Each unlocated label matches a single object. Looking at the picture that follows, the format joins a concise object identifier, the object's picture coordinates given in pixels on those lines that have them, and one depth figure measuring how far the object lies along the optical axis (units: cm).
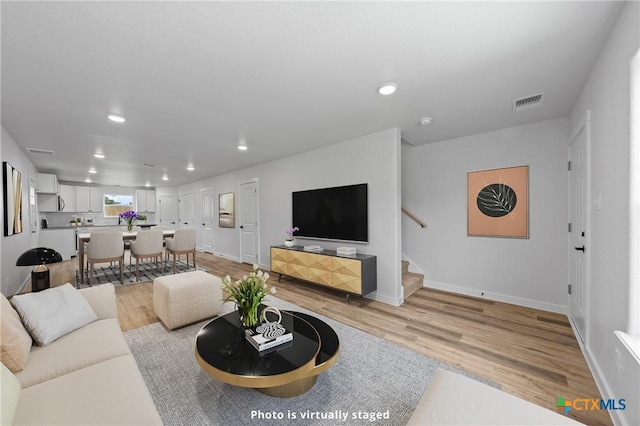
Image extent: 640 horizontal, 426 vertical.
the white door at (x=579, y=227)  224
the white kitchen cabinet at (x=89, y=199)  829
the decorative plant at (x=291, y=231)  464
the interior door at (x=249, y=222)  585
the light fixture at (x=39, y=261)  241
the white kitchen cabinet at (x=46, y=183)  617
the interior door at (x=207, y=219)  767
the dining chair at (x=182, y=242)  524
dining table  457
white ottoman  268
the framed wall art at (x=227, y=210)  666
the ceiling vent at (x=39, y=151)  419
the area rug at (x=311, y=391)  156
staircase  376
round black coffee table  142
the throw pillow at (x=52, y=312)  159
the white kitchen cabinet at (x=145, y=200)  965
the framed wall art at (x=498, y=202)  337
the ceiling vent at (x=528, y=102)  251
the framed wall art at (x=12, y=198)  316
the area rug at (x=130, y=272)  466
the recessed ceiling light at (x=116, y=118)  285
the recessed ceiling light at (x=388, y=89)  224
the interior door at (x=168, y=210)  970
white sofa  104
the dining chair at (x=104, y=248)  418
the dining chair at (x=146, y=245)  470
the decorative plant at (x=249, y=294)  187
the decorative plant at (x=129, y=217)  530
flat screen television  379
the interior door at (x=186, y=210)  884
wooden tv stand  341
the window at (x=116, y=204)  893
